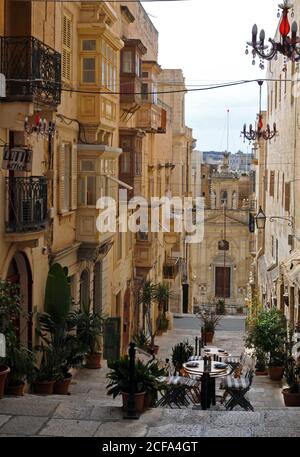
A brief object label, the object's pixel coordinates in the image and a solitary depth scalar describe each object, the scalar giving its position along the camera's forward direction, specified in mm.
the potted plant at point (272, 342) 18547
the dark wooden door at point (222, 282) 59094
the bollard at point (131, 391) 9510
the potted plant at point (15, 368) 10805
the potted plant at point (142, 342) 23594
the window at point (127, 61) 23953
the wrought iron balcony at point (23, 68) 12953
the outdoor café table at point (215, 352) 21434
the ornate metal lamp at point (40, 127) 13992
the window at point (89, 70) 18594
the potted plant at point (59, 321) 14391
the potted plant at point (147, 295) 28578
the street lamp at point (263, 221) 23250
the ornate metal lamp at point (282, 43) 10959
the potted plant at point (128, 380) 9750
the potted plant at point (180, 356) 19356
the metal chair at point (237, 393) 12883
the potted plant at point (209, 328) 29047
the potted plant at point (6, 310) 10522
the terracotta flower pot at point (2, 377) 9969
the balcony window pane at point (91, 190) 18859
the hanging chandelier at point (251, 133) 26484
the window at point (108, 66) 18938
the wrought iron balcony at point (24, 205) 13211
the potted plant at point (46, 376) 12523
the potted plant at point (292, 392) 12430
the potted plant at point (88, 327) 15562
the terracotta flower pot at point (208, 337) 28989
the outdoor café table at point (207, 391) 12080
